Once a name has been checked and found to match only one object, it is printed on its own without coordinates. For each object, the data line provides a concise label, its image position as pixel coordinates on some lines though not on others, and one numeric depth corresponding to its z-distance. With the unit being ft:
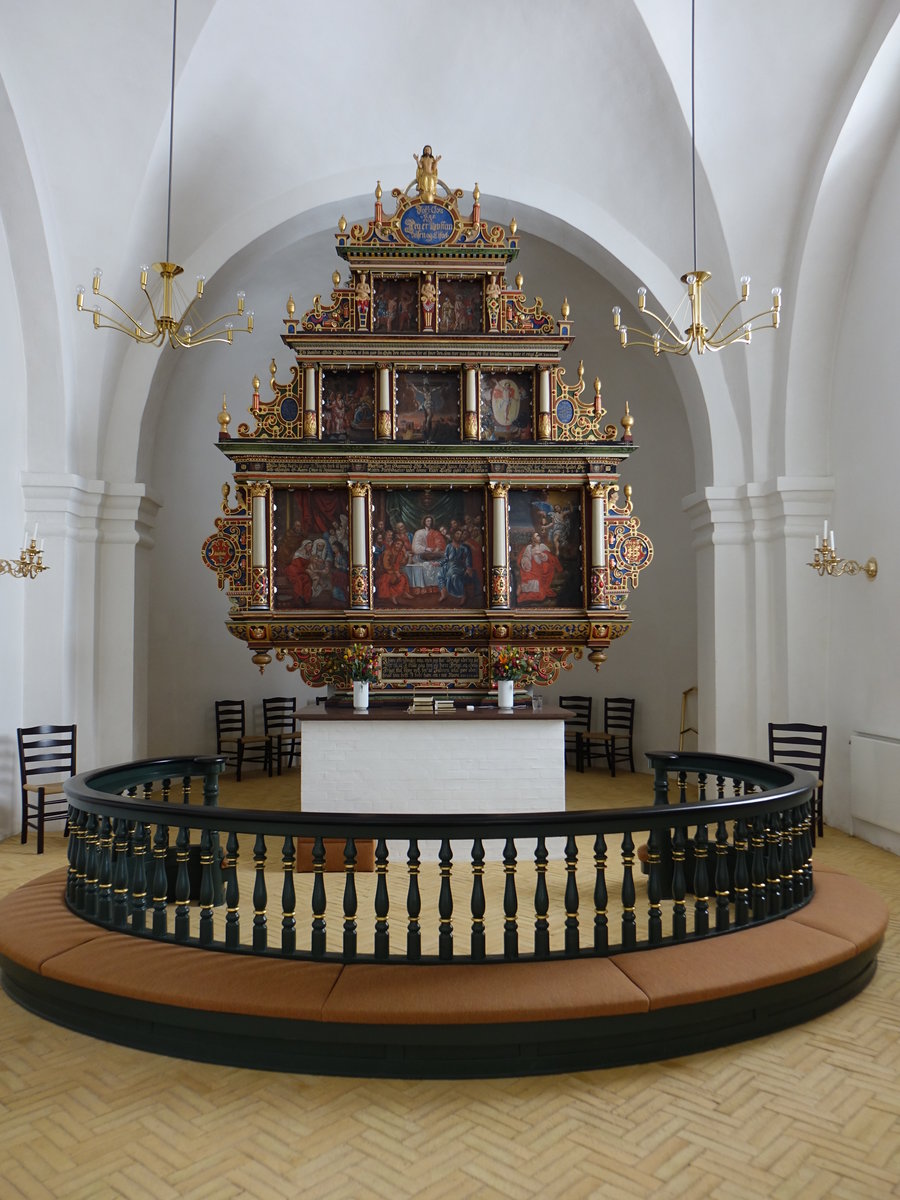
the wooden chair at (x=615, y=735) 42.22
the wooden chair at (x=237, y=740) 41.11
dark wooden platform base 12.77
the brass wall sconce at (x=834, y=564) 28.78
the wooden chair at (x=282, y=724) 43.27
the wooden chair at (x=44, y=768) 28.53
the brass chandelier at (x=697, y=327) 22.82
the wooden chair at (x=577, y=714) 44.57
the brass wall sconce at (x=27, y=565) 28.60
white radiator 27.55
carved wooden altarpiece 31.27
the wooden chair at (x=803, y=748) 30.12
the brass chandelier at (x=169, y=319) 23.08
